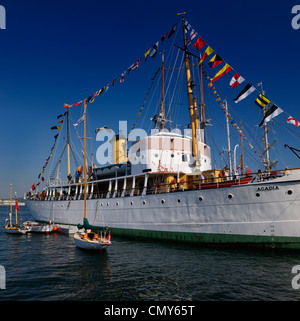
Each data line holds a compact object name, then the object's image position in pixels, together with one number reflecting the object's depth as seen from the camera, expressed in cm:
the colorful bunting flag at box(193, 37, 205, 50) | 1898
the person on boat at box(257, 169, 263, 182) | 1692
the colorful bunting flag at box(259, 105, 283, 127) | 1577
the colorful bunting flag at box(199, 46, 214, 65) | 1832
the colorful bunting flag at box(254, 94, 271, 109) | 1643
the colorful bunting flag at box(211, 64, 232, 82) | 1776
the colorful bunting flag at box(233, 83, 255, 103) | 1673
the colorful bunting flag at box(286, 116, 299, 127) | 1587
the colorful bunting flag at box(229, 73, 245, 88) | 1739
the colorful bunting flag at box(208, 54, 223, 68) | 1806
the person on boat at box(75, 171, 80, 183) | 3509
